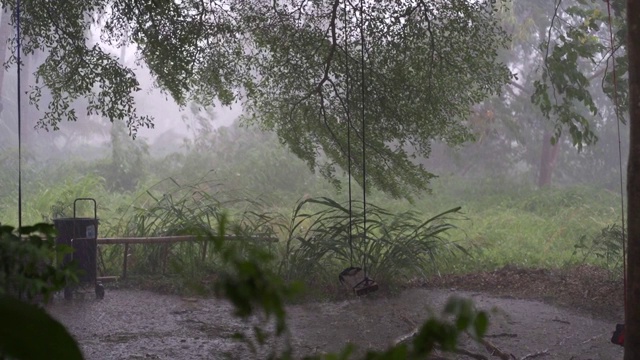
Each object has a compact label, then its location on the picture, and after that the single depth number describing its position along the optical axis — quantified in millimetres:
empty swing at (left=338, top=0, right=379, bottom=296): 5500
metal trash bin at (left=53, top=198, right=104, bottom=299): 7066
